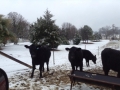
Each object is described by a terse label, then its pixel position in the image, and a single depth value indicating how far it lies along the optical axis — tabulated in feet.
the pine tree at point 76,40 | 93.88
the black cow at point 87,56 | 25.68
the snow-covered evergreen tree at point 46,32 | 50.32
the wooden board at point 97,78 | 10.61
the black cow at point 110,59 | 13.46
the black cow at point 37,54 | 16.70
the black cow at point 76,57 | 15.56
